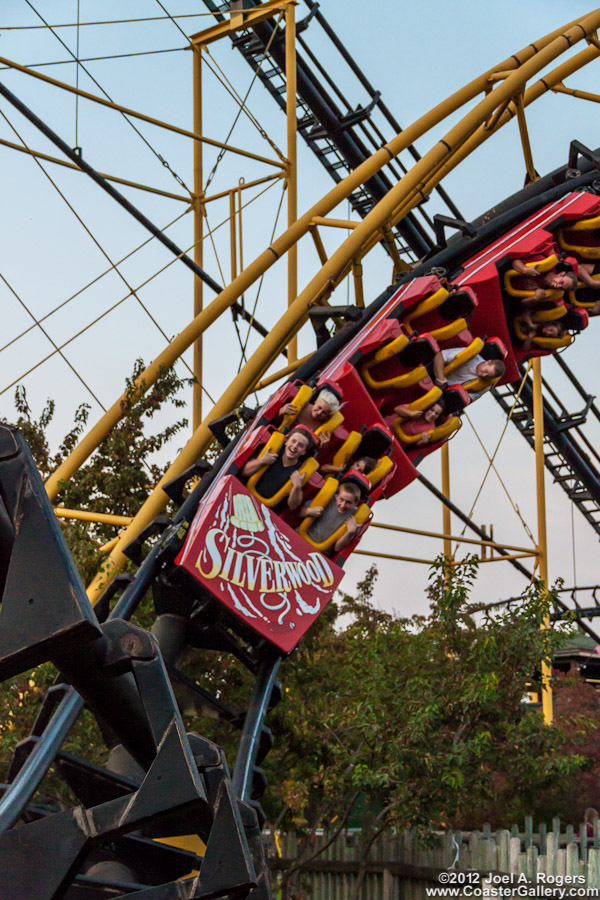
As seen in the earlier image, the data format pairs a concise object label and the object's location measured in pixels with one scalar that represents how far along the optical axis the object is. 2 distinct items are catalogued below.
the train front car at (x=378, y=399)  5.46
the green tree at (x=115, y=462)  7.17
